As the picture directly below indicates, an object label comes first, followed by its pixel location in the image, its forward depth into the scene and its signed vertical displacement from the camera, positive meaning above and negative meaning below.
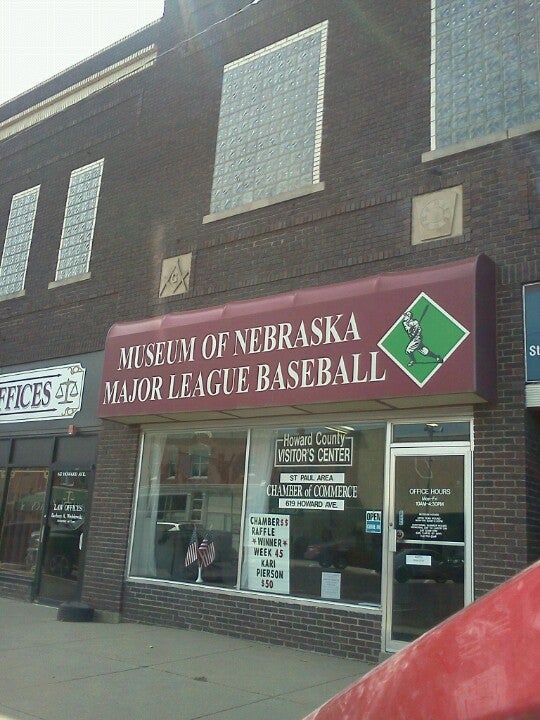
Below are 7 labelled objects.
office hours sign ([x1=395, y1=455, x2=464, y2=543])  7.44 +0.42
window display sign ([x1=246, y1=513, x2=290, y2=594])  8.66 -0.30
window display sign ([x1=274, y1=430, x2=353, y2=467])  8.48 +0.96
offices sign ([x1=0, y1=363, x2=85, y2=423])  11.85 +2.00
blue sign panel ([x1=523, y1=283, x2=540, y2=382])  7.21 +2.14
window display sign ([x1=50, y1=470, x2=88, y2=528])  11.20 +0.23
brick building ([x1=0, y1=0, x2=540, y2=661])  7.49 +2.28
